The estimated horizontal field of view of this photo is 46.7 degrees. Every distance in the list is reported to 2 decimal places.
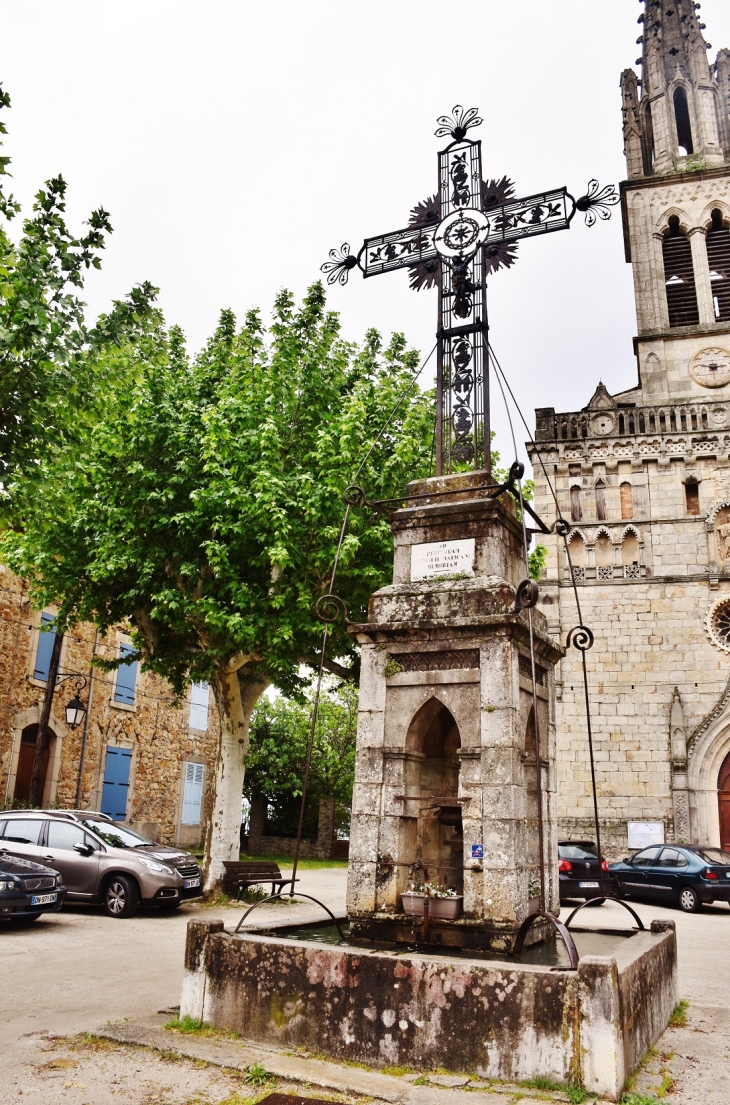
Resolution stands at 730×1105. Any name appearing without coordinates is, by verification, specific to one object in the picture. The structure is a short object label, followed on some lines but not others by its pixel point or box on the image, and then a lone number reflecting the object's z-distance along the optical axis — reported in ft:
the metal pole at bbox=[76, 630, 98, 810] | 67.34
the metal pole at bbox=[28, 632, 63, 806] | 55.93
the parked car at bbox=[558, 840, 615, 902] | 54.80
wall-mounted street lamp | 53.47
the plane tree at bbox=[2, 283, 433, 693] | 39.24
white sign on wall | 71.56
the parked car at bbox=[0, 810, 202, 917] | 40.19
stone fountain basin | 14.61
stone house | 63.57
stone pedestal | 18.88
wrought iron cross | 23.73
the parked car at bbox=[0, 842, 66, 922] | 34.14
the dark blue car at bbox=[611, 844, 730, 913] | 52.80
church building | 73.46
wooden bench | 43.45
